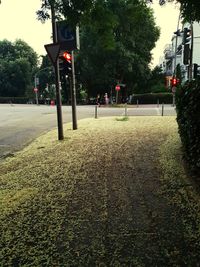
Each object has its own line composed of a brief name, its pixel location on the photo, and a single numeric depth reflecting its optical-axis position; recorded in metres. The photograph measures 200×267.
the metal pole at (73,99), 8.06
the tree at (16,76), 45.53
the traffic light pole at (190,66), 10.36
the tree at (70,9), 3.54
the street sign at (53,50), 6.51
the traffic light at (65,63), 7.54
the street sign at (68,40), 7.19
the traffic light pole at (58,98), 6.75
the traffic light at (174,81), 22.14
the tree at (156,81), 34.48
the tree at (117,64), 29.30
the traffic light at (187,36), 11.94
